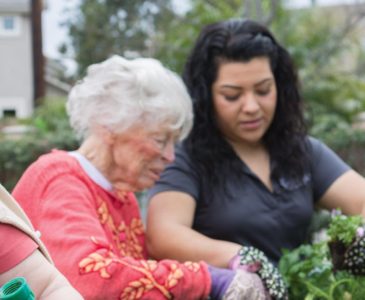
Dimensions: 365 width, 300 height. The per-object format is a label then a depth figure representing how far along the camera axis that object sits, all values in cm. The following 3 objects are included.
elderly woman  197
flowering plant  223
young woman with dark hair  263
